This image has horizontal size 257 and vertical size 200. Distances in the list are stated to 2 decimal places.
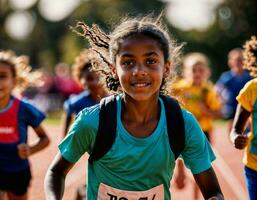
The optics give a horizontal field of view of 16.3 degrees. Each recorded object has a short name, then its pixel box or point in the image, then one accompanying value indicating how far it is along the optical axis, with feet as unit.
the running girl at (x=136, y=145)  15.96
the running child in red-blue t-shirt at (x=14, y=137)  27.13
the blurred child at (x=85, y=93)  33.28
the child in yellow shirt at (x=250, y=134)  23.07
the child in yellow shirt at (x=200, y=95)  39.25
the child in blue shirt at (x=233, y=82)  53.95
